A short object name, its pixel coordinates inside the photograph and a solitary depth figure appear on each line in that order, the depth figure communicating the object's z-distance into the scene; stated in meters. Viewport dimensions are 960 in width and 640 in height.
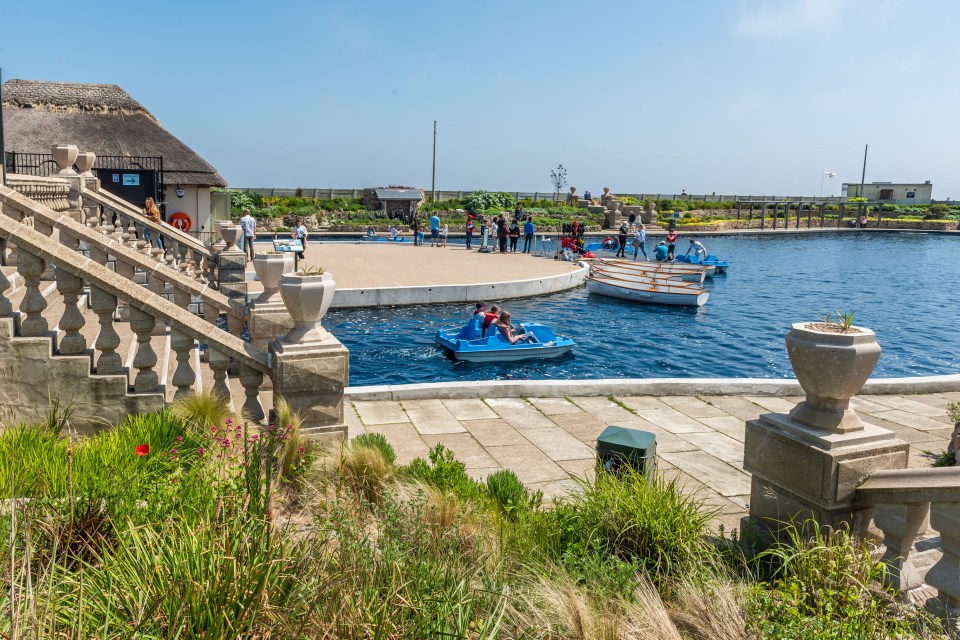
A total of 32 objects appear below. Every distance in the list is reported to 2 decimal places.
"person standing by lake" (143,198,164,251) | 18.40
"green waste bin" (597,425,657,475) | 5.77
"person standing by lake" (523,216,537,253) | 36.91
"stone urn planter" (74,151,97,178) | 16.22
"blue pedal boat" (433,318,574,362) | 16.06
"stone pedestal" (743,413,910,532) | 4.48
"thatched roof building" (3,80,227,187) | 30.31
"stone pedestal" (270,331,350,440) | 6.86
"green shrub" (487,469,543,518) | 5.49
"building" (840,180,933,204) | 115.38
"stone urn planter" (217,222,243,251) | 15.75
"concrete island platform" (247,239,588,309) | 22.34
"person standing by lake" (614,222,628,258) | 42.41
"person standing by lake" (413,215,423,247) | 41.69
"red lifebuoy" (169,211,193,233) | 28.74
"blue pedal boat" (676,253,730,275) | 36.98
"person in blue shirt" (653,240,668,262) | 38.53
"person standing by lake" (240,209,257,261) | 24.95
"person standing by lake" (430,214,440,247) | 40.50
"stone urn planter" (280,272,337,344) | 6.95
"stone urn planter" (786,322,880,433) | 4.42
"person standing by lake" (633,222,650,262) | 40.27
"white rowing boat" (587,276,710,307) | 25.75
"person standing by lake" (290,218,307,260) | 28.66
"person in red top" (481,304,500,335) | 16.47
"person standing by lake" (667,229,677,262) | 38.97
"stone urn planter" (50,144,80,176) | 15.32
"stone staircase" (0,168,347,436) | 6.16
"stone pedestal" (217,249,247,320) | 15.48
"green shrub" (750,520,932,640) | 3.37
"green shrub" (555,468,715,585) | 4.52
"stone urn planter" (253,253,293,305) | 9.36
